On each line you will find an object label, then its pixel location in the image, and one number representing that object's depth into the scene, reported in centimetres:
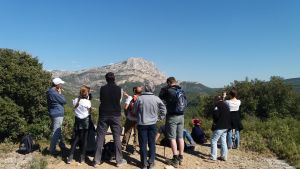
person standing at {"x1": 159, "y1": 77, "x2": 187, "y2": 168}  609
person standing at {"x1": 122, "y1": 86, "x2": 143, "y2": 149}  672
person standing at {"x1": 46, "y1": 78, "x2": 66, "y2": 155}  631
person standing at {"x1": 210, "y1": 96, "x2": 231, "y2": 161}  681
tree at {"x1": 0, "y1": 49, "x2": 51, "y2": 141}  750
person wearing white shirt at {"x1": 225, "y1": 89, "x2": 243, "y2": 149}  729
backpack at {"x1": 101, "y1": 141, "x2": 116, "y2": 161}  639
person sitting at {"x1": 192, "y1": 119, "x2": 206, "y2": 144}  848
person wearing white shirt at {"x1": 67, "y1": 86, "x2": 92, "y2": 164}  610
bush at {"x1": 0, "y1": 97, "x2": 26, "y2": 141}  734
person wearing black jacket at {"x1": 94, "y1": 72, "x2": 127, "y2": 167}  587
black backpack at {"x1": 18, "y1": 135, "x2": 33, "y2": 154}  673
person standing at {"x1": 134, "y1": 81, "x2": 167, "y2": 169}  584
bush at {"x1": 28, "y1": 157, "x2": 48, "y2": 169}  566
